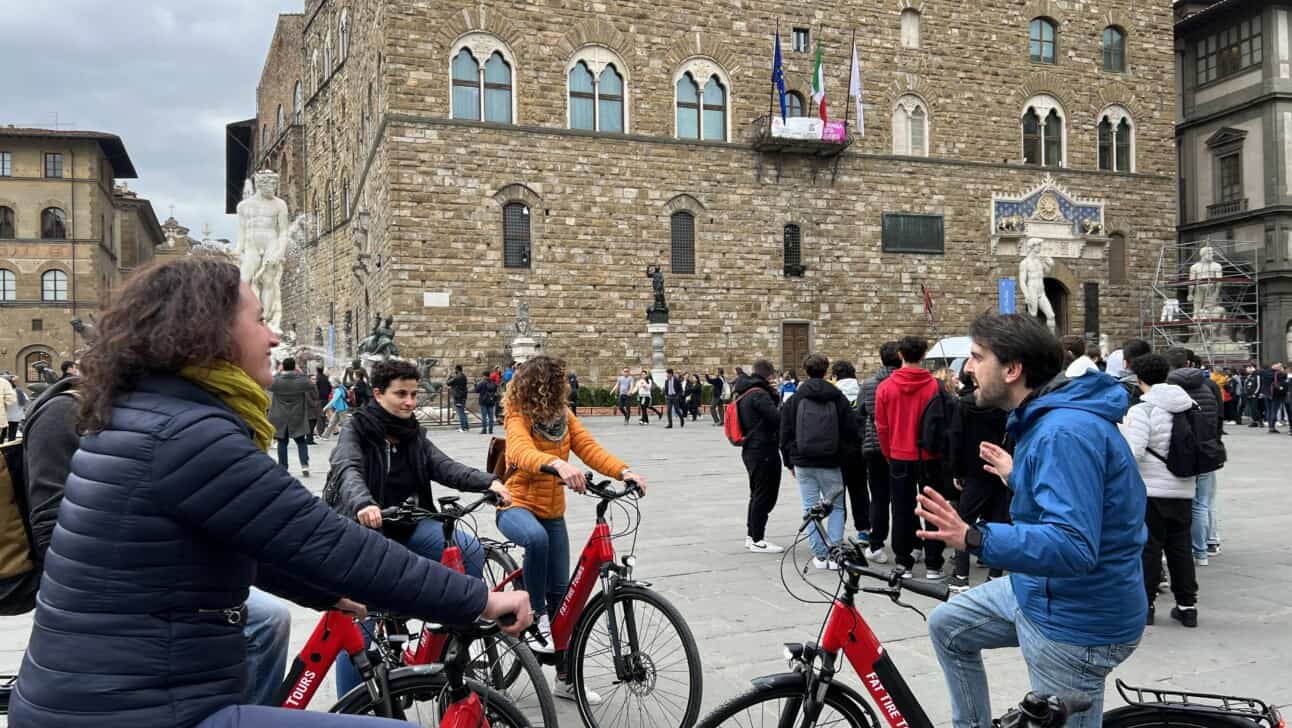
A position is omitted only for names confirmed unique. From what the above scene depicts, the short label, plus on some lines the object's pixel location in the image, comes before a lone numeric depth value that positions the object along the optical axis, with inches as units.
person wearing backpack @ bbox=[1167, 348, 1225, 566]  245.0
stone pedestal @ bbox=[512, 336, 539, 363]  919.0
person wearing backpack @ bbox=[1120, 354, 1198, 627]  225.8
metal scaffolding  1149.7
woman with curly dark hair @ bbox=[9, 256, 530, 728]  71.5
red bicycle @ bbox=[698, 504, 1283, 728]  103.8
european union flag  1005.2
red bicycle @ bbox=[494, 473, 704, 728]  156.5
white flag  1035.3
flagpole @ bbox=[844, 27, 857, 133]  1072.2
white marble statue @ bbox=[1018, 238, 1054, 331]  1108.5
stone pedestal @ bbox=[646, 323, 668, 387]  975.6
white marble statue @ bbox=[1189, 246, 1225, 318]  1160.2
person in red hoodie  277.4
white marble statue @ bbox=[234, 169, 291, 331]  797.9
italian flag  1020.5
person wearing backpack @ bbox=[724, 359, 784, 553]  310.7
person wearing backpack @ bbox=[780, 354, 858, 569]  291.3
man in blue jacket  99.5
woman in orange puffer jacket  177.3
